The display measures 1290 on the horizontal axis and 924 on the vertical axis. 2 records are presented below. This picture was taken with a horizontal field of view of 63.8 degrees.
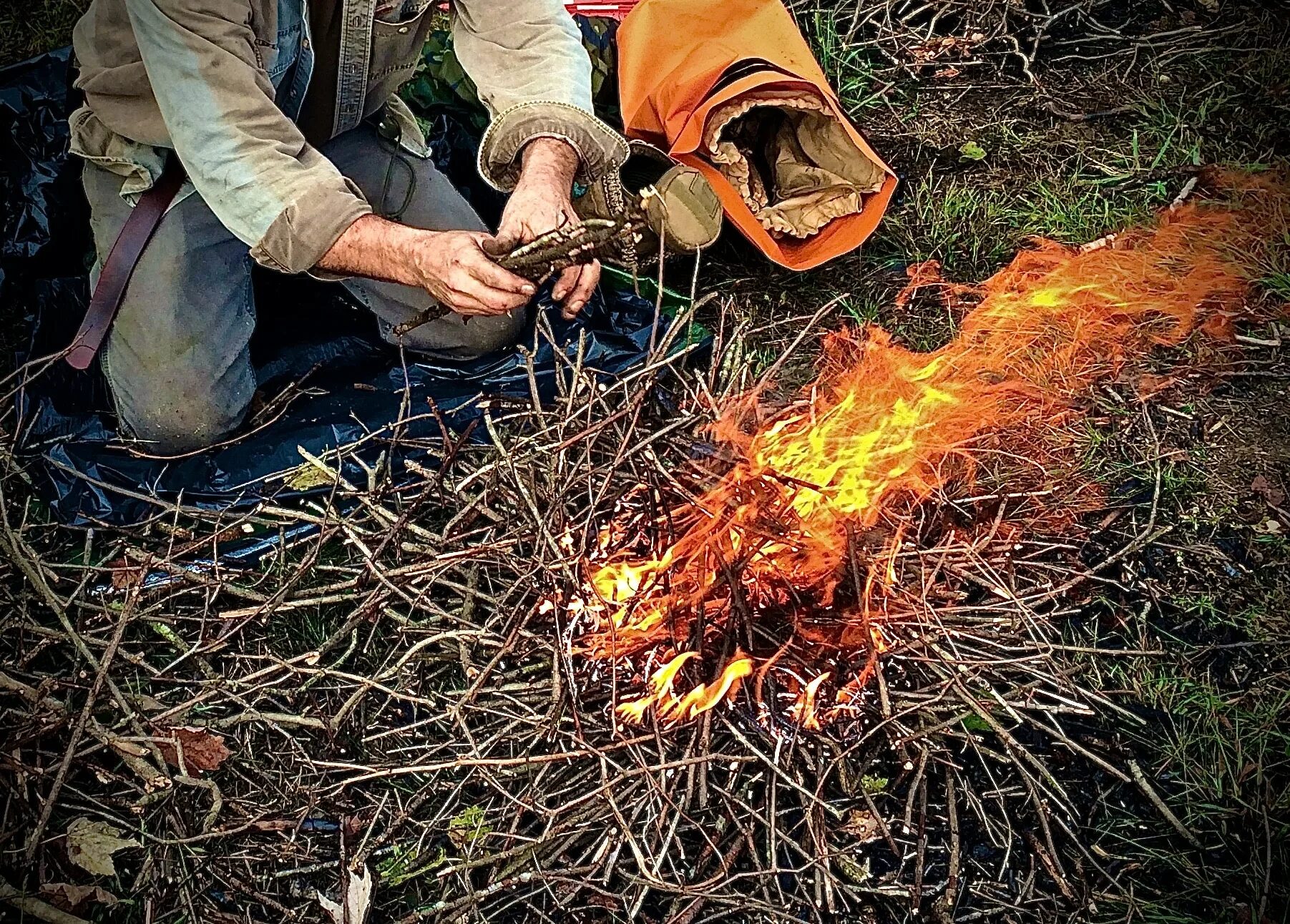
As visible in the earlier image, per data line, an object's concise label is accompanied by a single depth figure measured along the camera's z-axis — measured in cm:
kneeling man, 248
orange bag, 340
